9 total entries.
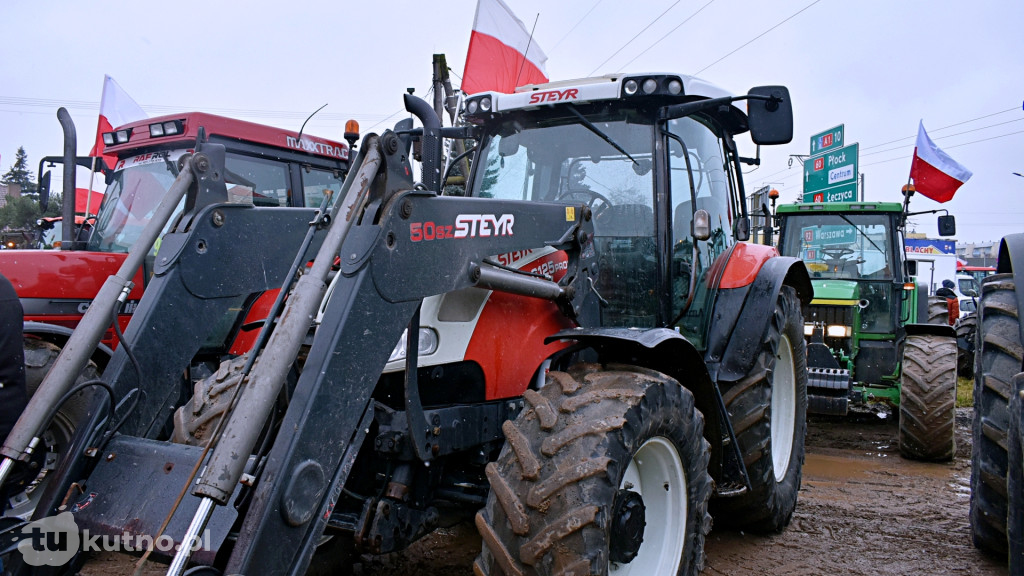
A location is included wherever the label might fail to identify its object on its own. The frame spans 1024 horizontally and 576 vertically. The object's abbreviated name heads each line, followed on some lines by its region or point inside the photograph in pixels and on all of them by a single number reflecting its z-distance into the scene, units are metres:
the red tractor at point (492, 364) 2.26
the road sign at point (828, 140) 18.27
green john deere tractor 6.70
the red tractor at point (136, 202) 4.36
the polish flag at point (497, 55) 9.24
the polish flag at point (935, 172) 12.30
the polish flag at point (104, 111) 9.20
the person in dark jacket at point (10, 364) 2.67
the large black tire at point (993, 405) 3.60
